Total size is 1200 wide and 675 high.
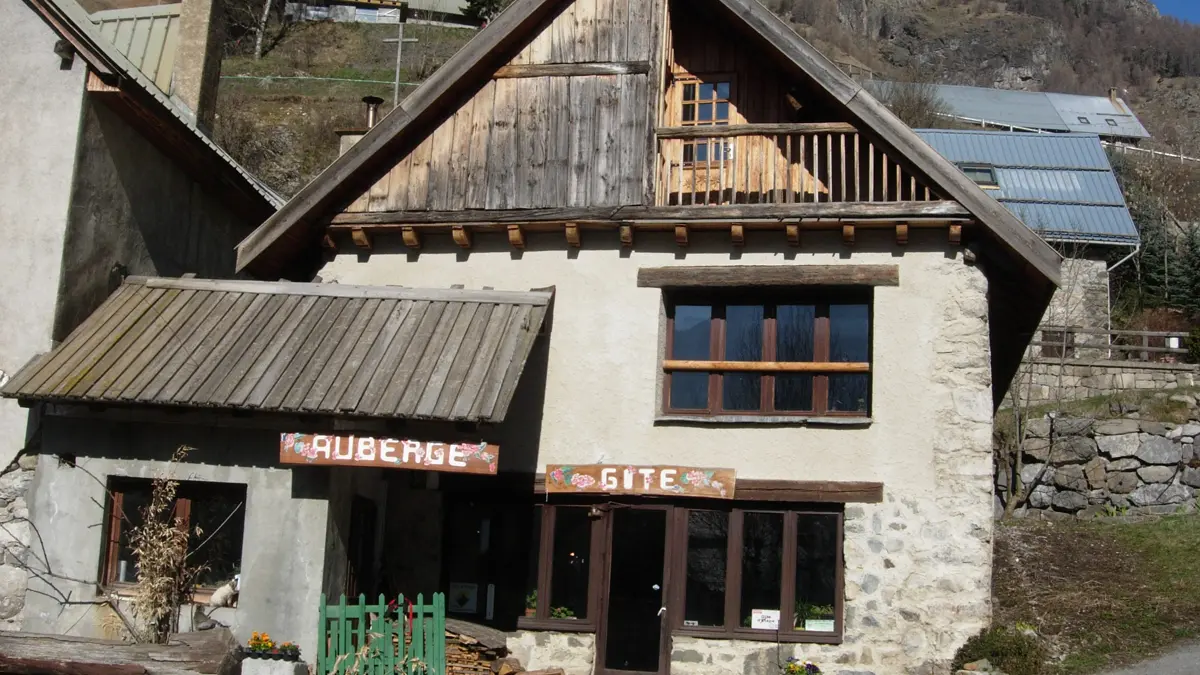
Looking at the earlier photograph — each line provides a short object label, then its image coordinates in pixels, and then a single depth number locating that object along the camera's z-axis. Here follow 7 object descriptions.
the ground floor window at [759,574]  12.63
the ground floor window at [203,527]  12.47
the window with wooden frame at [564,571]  13.09
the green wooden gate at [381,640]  11.62
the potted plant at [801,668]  12.14
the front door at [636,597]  12.90
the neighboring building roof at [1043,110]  55.22
